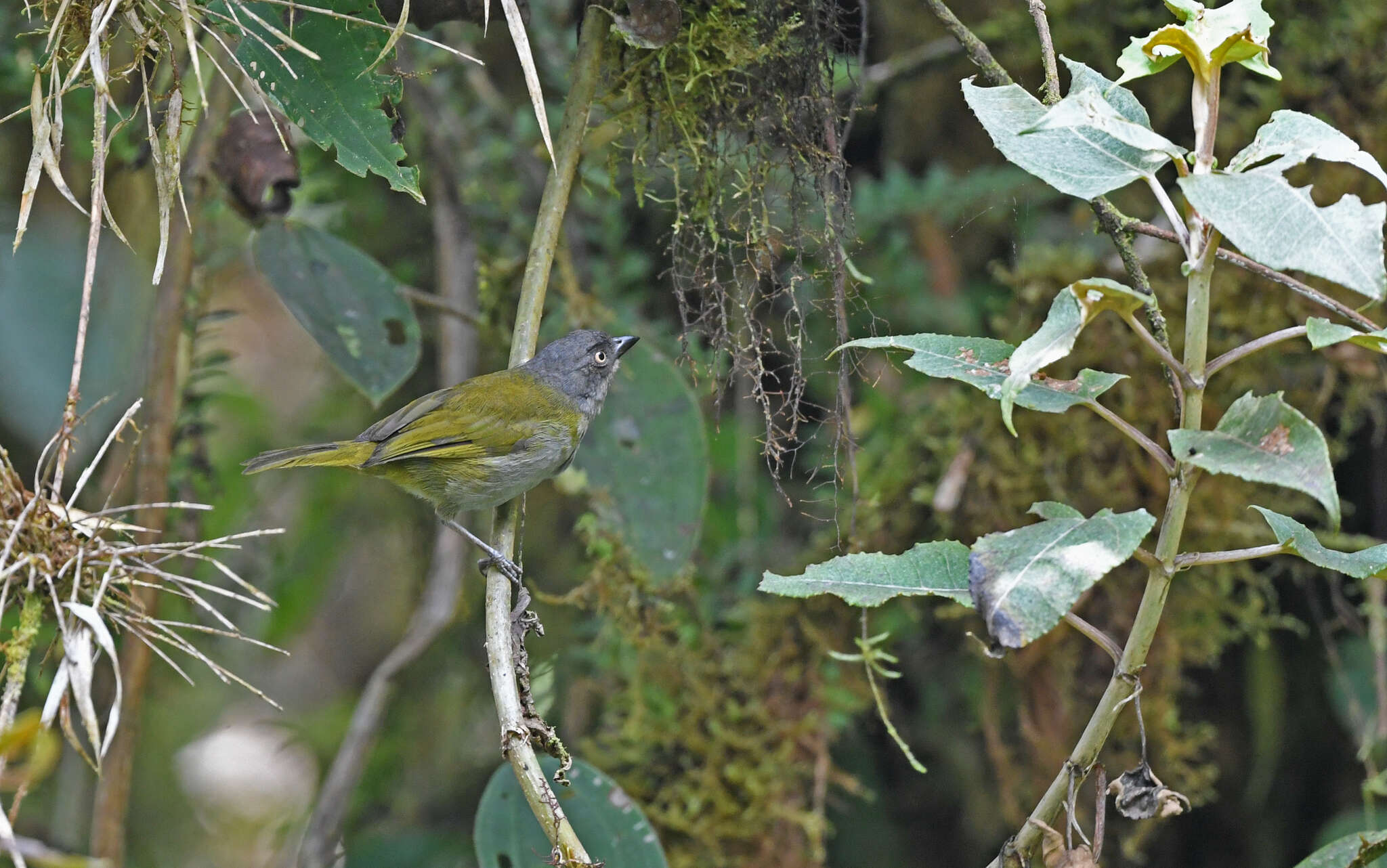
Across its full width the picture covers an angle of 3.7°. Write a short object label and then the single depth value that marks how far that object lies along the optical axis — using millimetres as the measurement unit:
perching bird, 6883
